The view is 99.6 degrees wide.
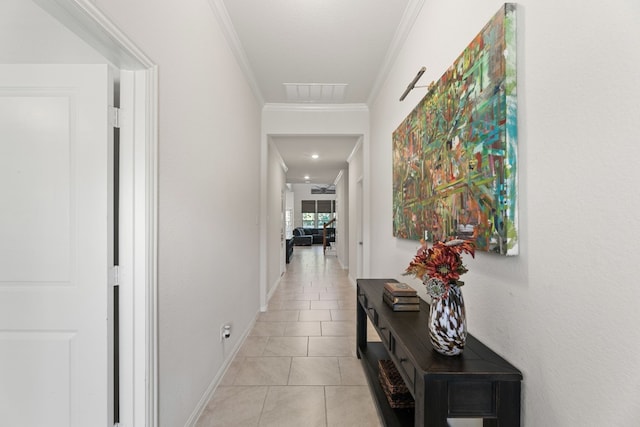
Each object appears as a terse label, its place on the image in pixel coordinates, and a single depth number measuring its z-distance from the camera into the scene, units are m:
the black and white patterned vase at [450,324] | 1.06
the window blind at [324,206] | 14.80
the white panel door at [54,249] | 1.20
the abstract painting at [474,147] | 1.00
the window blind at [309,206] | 14.77
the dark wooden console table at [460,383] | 0.96
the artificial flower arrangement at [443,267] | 1.08
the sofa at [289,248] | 8.10
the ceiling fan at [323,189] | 14.45
